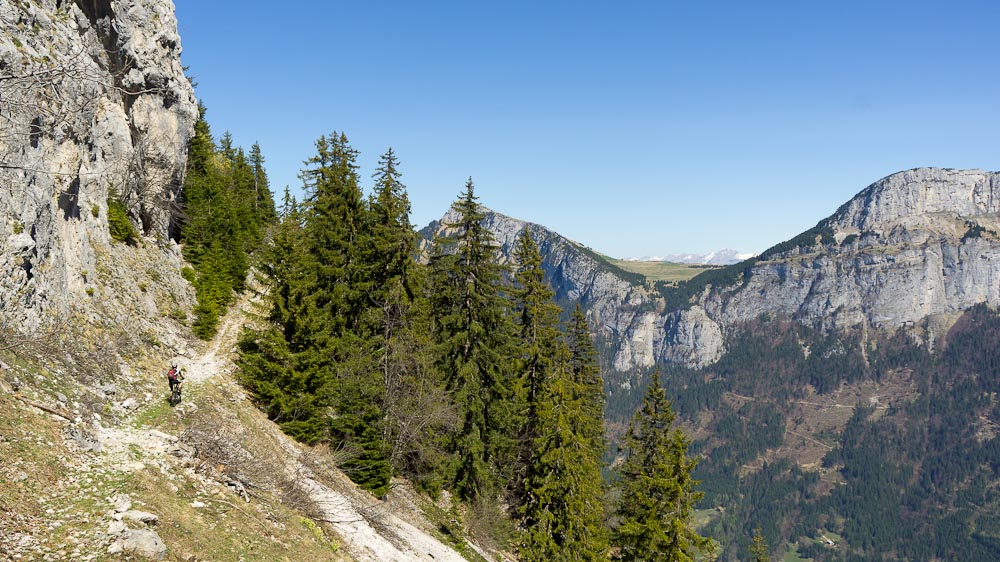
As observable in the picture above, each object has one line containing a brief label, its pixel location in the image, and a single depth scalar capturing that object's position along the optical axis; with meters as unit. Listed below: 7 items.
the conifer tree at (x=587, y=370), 45.19
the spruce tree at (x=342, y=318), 24.02
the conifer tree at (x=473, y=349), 28.53
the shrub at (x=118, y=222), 28.00
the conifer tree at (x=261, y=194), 58.88
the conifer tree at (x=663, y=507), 26.62
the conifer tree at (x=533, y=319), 29.34
